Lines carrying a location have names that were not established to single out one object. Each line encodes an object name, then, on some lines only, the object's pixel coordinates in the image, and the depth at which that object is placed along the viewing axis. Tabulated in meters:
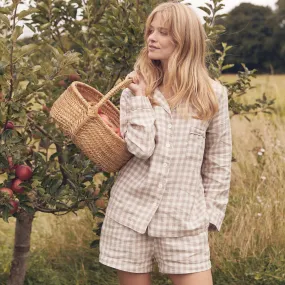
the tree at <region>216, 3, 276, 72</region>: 23.78
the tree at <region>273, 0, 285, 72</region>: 24.81
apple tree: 2.63
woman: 2.44
